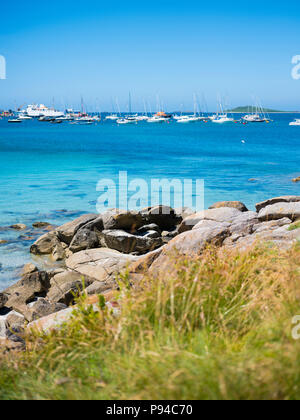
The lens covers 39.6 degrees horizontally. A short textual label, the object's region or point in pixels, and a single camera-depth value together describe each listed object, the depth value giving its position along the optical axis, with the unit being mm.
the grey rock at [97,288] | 8760
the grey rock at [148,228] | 13750
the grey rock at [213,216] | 11703
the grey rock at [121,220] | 13414
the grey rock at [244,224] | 9656
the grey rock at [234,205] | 14828
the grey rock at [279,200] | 13656
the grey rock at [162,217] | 15192
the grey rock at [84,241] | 12953
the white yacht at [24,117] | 166875
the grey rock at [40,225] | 17016
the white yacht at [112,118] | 173625
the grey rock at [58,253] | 13219
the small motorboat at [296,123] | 133588
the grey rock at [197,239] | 7742
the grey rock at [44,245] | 13625
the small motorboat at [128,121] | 135725
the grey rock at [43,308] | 7779
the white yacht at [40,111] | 170000
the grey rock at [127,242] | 12352
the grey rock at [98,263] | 10516
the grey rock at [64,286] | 8625
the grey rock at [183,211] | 16422
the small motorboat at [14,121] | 145875
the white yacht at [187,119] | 143125
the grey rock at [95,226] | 13758
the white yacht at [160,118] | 145125
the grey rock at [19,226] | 16719
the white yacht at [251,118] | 145500
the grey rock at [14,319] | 7891
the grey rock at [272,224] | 9433
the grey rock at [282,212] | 10651
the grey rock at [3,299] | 8969
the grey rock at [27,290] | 9258
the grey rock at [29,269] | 11617
